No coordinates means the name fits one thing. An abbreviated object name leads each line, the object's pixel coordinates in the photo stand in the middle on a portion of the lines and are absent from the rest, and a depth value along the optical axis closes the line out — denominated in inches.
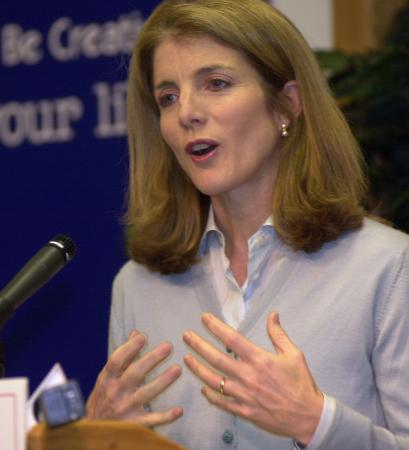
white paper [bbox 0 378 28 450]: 183.0
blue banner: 232.6
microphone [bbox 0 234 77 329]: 189.5
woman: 197.5
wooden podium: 183.3
